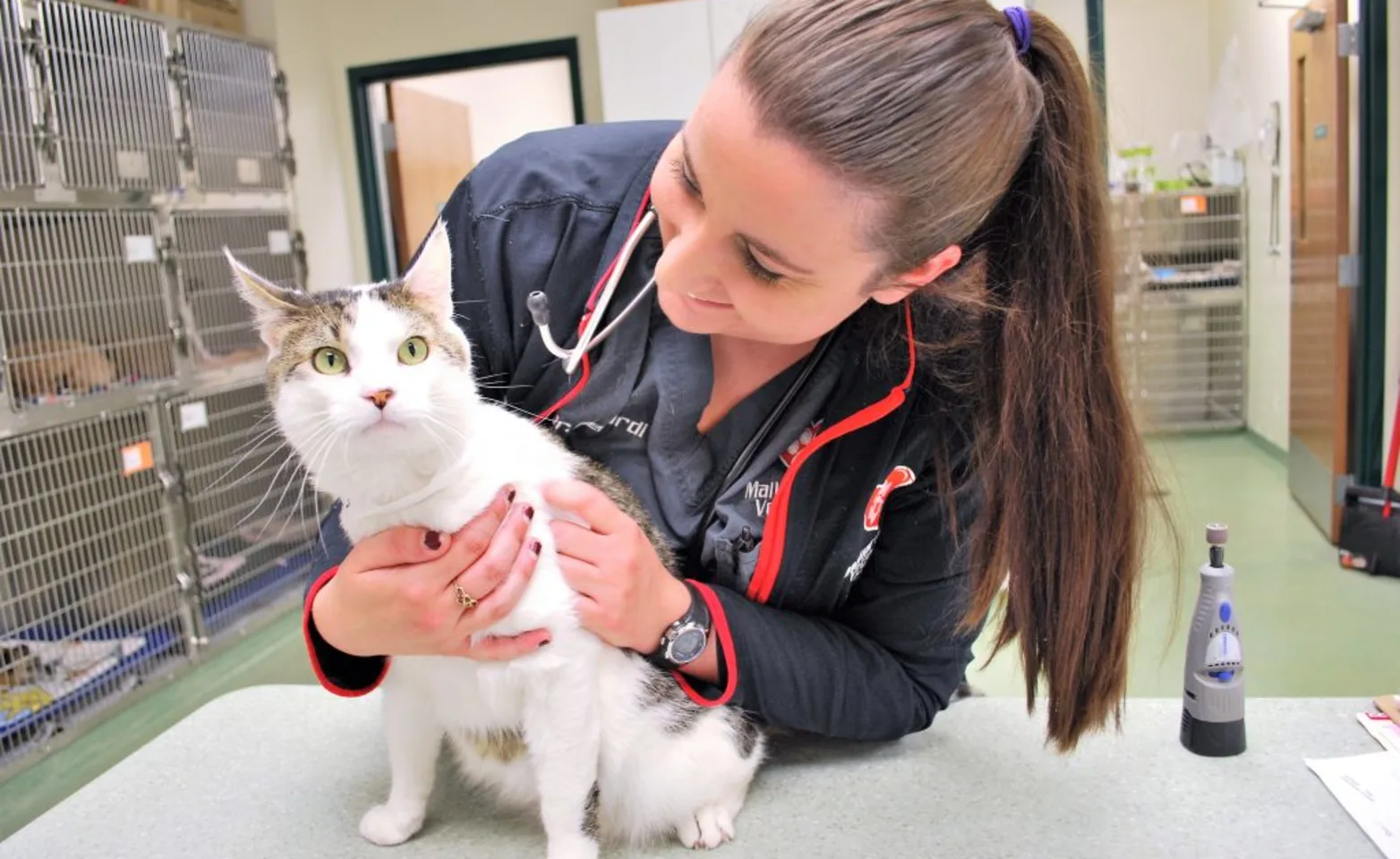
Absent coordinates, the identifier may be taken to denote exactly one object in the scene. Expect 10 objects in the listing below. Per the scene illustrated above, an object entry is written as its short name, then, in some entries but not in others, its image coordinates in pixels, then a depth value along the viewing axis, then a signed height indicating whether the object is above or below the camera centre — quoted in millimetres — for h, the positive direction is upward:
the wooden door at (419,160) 4457 +711
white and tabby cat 759 -309
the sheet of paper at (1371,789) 861 -543
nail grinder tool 1004 -462
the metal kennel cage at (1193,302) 4320 -262
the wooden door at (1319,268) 3143 -109
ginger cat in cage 2307 -99
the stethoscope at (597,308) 959 -17
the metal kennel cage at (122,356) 2305 -90
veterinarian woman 749 -112
